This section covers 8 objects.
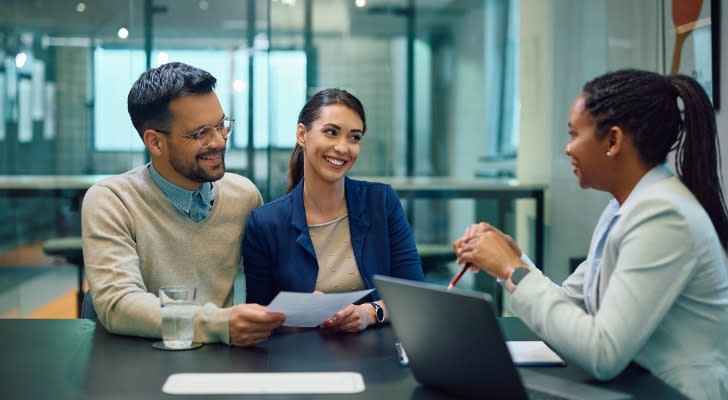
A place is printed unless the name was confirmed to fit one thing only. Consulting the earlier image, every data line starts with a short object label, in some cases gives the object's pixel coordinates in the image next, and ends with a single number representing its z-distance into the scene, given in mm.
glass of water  1666
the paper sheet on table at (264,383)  1373
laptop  1198
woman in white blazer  1380
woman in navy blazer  2135
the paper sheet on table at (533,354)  1518
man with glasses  1923
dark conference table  1374
